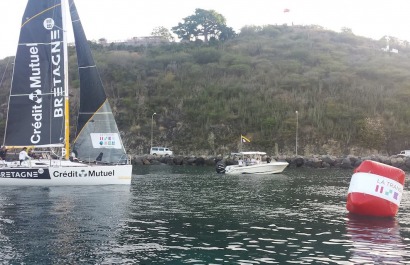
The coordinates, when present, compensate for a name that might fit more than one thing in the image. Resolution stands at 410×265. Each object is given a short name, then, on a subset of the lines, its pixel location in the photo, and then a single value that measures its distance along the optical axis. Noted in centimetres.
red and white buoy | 2323
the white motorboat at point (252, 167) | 5791
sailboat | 3662
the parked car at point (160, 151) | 8525
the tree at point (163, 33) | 16862
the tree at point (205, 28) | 15162
